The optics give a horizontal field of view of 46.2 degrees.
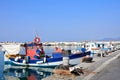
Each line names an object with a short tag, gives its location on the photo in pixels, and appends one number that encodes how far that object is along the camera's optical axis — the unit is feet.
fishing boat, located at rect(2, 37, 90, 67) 62.76
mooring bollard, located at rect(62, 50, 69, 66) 34.91
